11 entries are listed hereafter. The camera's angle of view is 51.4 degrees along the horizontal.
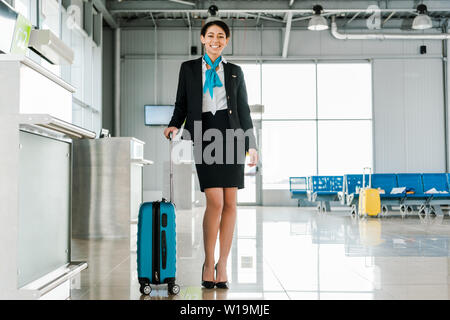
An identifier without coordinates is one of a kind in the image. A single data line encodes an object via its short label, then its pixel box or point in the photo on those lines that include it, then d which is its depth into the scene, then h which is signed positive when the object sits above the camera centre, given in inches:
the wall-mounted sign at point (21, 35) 229.1 +71.6
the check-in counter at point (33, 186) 71.4 -1.9
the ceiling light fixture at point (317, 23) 392.8 +126.9
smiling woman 93.0 +9.0
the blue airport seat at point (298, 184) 504.7 -11.1
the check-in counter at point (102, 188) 190.9 -5.4
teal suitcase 86.9 -13.4
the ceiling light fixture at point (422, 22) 392.8 +127.3
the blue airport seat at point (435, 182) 355.3 -6.9
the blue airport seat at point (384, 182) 354.6 -6.6
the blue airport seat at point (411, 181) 355.6 -6.4
